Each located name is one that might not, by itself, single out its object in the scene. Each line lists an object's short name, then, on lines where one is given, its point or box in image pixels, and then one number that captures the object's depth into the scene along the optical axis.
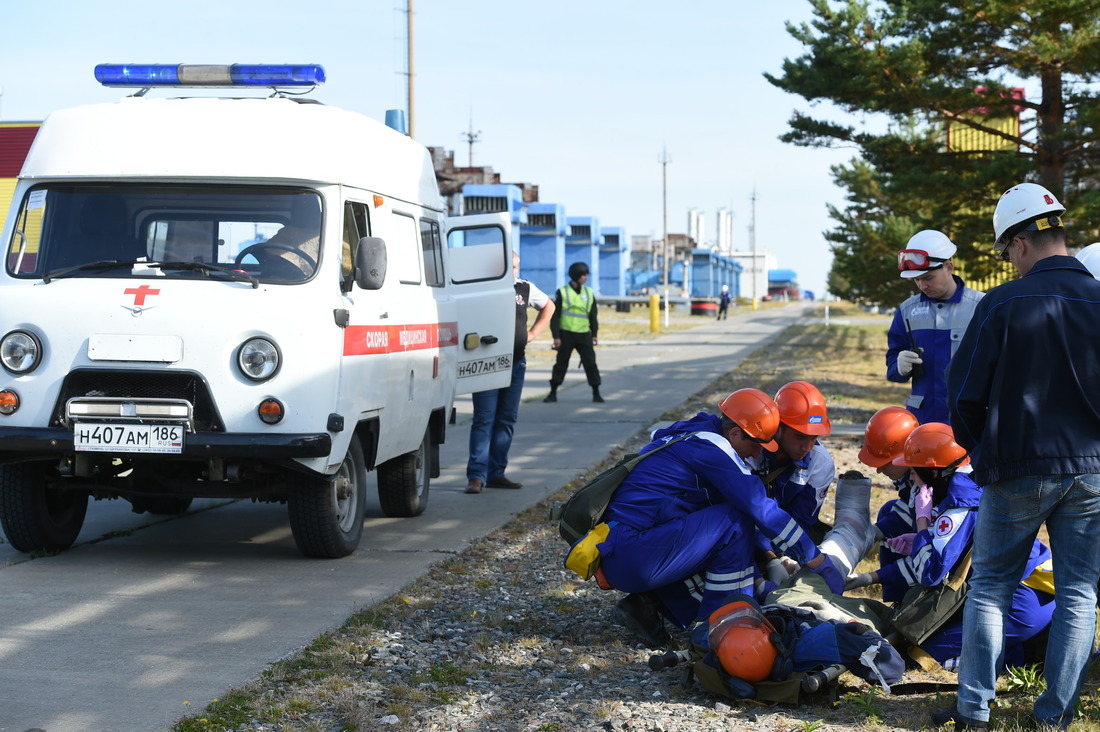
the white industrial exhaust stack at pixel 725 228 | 175.50
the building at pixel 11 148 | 29.23
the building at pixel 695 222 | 170.95
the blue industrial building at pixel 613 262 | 86.69
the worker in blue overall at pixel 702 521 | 5.23
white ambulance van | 6.35
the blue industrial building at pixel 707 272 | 107.68
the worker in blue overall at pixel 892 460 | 5.57
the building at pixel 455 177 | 51.28
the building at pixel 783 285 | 154.88
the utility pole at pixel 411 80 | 26.44
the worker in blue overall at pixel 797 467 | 5.45
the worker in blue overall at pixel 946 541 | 4.87
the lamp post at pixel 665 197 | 67.66
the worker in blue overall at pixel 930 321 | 6.76
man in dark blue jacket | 3.92
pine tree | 14.67
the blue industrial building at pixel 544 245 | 62.91
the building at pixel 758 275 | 145.25
